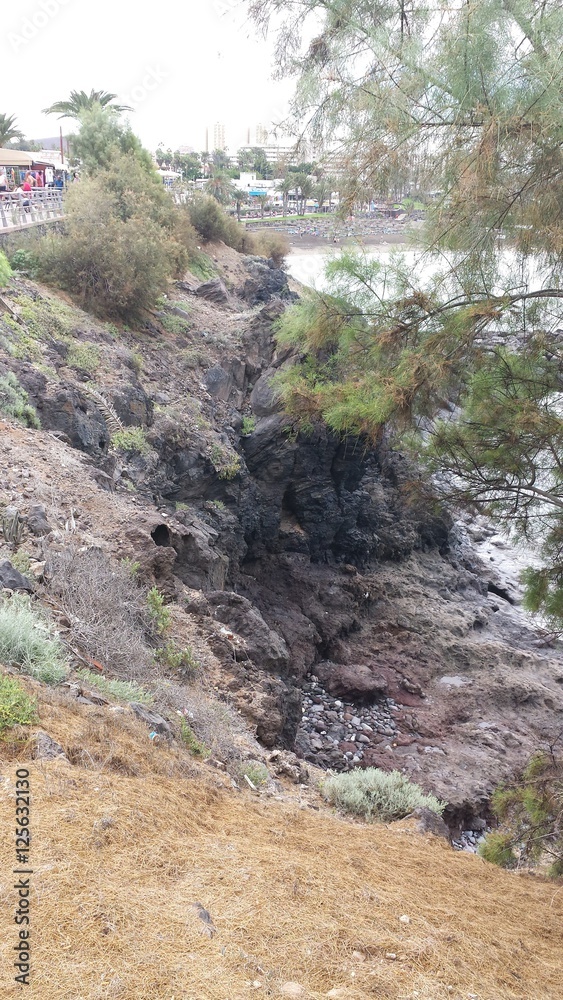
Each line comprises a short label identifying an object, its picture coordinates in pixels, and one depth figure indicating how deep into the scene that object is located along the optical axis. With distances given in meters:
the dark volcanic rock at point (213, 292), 20.72
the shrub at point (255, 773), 5.29
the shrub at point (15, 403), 9.30
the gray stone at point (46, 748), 3.60
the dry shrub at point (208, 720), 5.38
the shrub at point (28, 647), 4.46
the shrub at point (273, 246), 31.59
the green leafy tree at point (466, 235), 5.07
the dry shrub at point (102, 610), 5.66
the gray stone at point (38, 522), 6.64
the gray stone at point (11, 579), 5.31
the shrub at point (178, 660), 6.47
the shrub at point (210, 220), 28.09
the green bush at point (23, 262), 14.89
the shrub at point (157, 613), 6.80
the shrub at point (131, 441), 11.46
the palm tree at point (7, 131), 36.00
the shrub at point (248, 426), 15.38
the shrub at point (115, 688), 4.89
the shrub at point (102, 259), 14.83
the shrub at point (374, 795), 5.93
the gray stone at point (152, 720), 4.76
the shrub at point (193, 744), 5.04
